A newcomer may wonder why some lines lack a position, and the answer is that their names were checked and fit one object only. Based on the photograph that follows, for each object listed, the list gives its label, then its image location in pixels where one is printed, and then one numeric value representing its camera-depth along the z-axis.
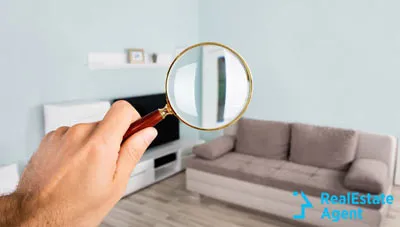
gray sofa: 2.54
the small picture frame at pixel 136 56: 3.50
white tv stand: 3.35
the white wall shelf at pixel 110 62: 3.11
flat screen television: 3.51
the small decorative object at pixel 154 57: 3.84
